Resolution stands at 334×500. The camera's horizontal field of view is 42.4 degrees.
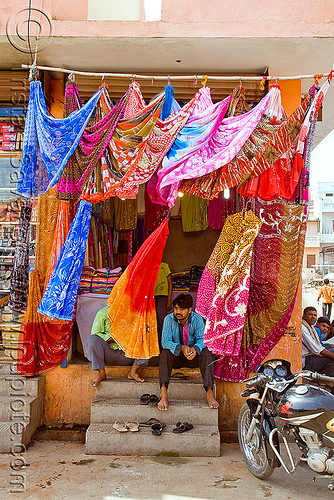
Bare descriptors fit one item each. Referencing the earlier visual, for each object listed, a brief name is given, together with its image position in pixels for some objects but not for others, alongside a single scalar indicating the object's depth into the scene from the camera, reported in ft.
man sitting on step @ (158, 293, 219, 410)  14.66
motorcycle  10.13
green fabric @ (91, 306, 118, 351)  15.71
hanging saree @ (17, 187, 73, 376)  15.25
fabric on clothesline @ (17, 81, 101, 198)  13.62
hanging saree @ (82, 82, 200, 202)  13.04
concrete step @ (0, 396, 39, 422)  14.28
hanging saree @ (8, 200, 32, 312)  15.84
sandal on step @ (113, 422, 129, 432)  13.69
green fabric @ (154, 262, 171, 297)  19.31
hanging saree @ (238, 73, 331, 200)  12.95
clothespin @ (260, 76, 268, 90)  14.10
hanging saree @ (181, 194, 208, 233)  23.65
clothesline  14.12
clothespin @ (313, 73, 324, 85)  12.88
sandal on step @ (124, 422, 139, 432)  13.71
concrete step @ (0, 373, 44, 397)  15.15
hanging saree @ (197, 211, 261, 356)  14.07
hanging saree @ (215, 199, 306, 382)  14.74
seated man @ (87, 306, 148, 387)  15.40
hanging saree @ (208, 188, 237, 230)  21.56
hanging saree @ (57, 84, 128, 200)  13.47
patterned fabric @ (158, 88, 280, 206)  12.42
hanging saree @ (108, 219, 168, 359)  15.24
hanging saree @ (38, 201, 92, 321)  14.39
